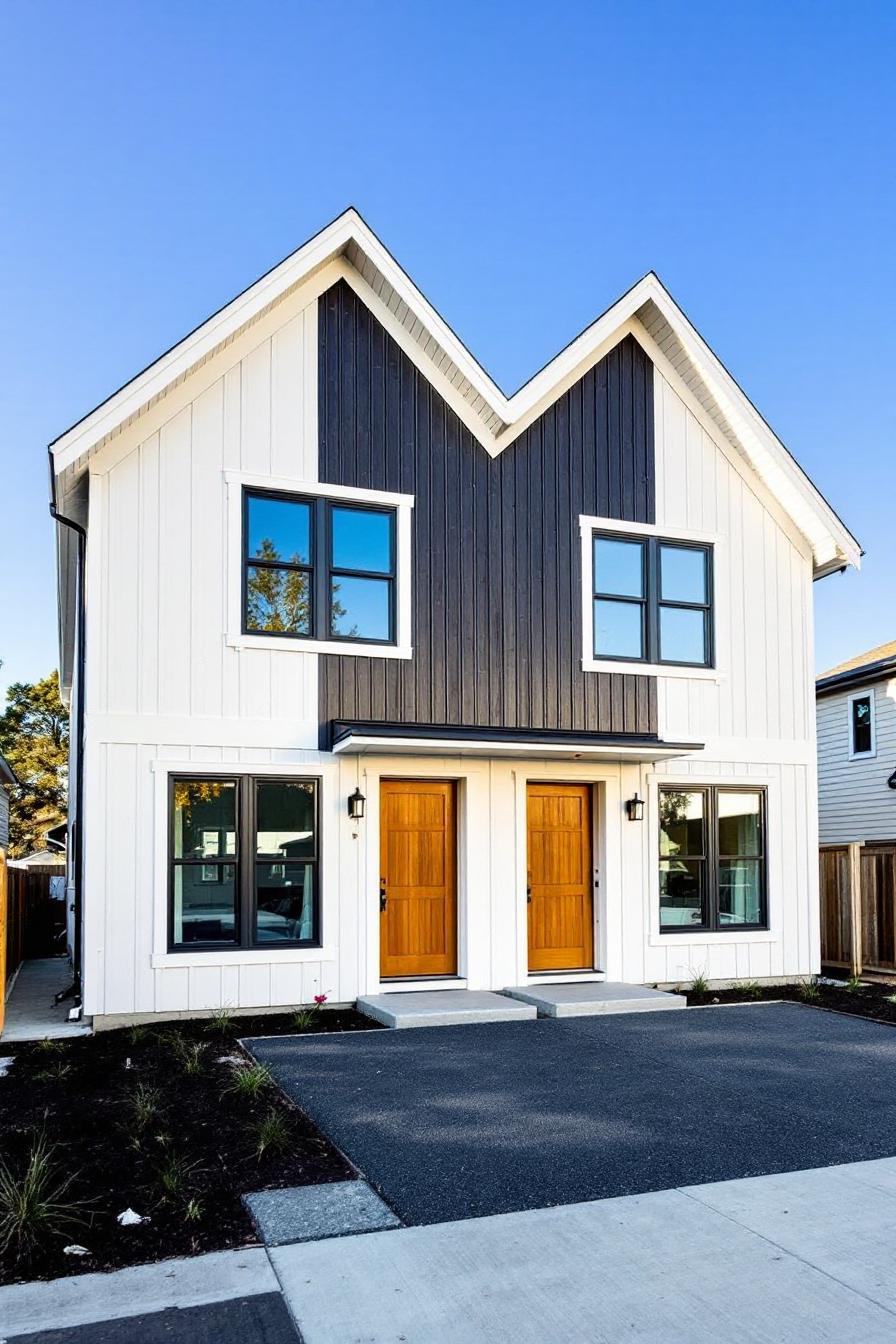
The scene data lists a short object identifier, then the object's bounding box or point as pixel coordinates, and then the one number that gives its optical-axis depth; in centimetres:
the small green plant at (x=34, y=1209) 441
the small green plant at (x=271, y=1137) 565
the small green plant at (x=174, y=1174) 499
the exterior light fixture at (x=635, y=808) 1171
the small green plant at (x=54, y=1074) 744
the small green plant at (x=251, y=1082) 685
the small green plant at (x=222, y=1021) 920
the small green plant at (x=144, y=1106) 621
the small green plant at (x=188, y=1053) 760
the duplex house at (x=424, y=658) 984
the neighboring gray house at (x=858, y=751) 1906
